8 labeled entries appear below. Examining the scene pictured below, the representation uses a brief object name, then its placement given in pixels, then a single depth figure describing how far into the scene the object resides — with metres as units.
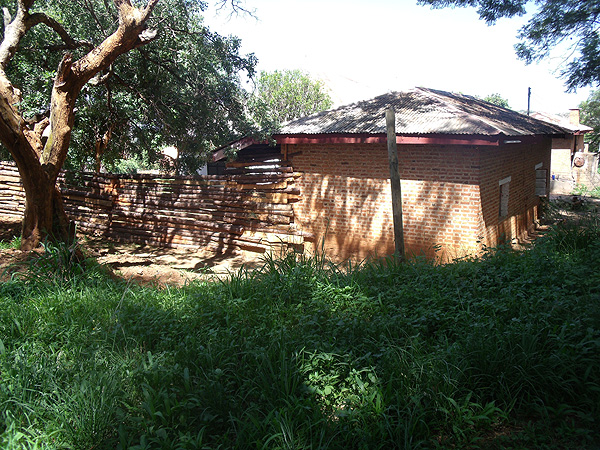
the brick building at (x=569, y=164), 24.10
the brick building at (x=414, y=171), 9.15
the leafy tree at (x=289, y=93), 31.62
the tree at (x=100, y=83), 7.66
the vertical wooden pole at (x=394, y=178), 7.22
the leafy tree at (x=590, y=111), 37.63
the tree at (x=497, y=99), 54.03
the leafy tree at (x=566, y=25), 10.63
